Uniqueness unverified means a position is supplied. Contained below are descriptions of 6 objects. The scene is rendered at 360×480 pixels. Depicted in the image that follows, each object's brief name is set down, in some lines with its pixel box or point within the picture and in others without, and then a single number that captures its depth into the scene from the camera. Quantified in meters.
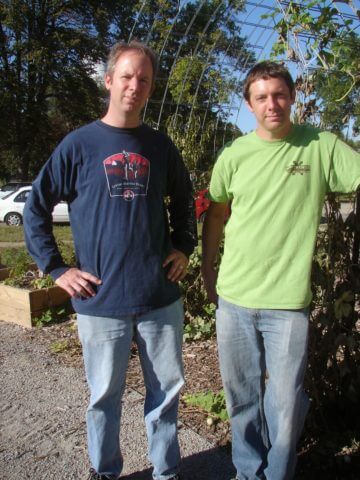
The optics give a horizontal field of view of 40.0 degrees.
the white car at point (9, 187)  22.00
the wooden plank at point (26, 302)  5.21
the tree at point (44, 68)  27.58
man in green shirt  2.08
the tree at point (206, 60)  10.59
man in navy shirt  2.20
